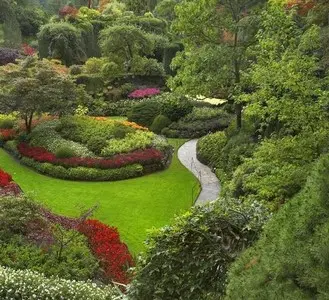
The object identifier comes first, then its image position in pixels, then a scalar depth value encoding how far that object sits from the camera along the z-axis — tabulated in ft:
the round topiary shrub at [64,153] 64.39
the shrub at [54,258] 33.55
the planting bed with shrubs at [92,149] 61.31
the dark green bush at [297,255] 12.27
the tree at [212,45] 61.57
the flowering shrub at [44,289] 28.71
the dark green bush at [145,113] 90.02
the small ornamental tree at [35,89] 69.36
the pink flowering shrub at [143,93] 106.63
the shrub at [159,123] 85.81
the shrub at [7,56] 122.01
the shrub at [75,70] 108.58
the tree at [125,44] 110.01
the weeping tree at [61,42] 115.75
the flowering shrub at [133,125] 76.21
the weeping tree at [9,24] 148.46
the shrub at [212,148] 64.87
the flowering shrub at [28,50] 134.86
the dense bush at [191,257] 22.53
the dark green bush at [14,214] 37.27
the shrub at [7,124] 81.41
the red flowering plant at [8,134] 75.76
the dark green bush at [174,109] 89.20
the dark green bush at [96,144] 67.27
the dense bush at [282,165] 34.27
